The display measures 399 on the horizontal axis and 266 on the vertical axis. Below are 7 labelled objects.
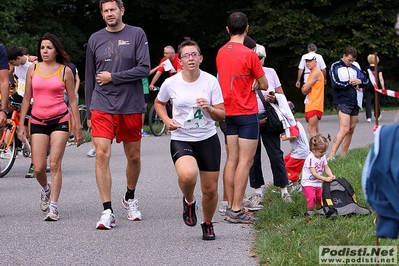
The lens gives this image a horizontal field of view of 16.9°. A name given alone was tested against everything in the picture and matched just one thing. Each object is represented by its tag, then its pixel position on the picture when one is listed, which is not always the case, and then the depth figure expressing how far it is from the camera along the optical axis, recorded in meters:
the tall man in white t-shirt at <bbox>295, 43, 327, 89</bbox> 30.99
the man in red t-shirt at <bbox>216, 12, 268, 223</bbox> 13.30
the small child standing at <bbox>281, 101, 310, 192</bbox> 16.11
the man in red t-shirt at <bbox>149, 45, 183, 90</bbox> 29.49
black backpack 12.81
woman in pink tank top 13.79
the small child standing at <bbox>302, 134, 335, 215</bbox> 13.57
